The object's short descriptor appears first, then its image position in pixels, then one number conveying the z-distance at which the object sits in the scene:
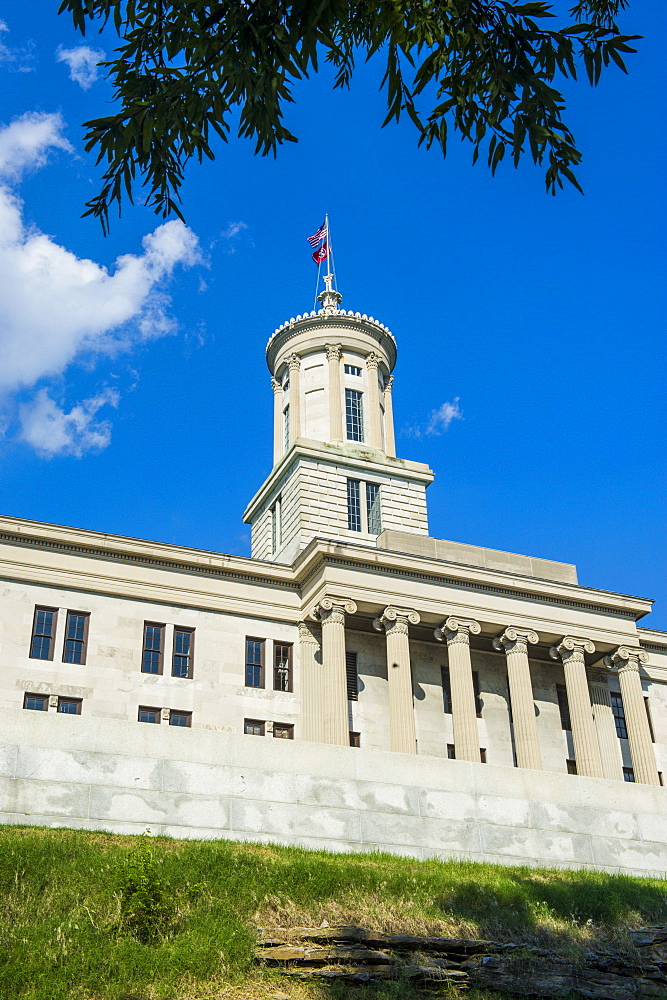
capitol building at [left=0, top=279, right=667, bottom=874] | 31.91
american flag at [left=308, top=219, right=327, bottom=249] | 68.31
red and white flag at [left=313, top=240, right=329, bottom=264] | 67.69
